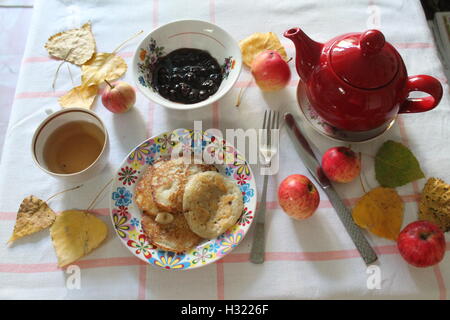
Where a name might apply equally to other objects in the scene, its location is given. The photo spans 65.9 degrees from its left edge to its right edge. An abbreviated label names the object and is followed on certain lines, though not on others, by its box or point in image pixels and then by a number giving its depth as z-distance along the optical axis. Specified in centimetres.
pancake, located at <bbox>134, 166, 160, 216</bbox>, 77
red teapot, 68
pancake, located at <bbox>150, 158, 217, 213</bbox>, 76
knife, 77
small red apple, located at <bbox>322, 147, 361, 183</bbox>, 78
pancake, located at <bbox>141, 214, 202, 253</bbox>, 75
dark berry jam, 83
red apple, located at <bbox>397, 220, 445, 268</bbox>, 71
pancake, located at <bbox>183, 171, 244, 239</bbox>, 75
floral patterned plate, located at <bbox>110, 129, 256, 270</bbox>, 73
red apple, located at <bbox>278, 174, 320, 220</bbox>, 75
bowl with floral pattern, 81
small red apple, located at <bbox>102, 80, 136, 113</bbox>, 85
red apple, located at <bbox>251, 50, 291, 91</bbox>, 87
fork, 77
